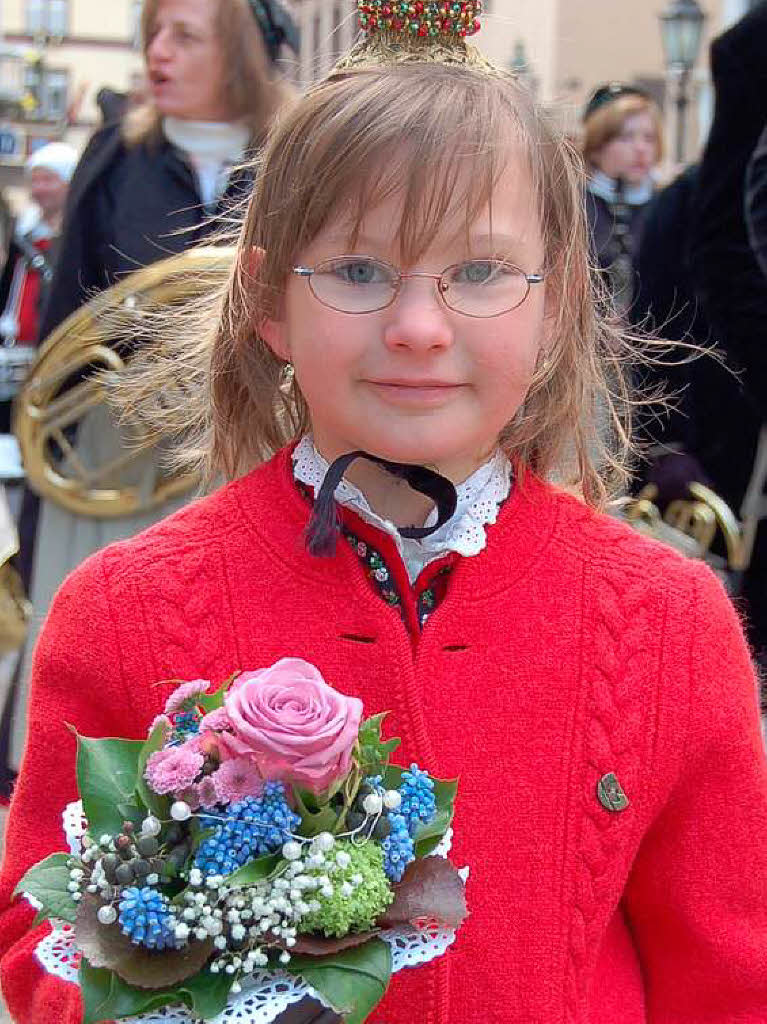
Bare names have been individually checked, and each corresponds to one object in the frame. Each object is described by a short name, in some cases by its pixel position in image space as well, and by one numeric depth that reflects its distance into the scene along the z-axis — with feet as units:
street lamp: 43.37
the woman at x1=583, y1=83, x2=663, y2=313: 20.52
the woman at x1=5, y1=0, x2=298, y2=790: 13.10
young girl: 5.71
